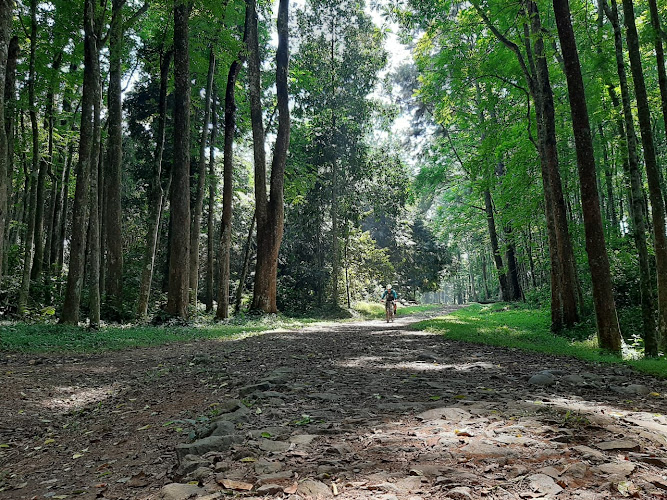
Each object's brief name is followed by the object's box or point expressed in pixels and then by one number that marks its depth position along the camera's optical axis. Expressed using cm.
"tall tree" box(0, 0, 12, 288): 840
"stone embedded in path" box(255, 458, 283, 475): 282
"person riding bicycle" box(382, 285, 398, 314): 1895
